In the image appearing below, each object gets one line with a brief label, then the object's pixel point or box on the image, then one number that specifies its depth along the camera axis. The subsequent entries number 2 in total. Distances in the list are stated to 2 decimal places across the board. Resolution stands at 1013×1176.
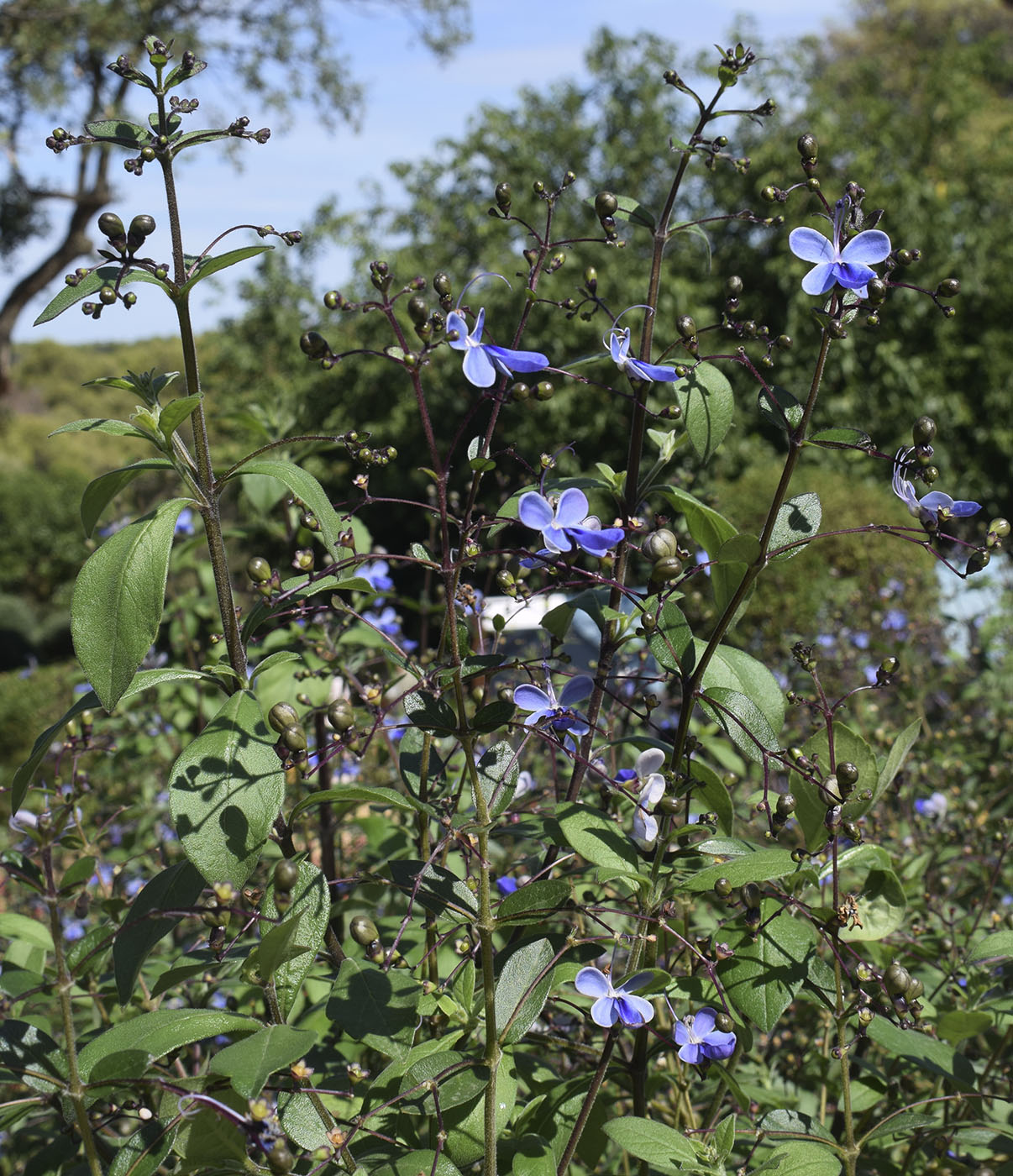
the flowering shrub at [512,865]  0.47
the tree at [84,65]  9.15
